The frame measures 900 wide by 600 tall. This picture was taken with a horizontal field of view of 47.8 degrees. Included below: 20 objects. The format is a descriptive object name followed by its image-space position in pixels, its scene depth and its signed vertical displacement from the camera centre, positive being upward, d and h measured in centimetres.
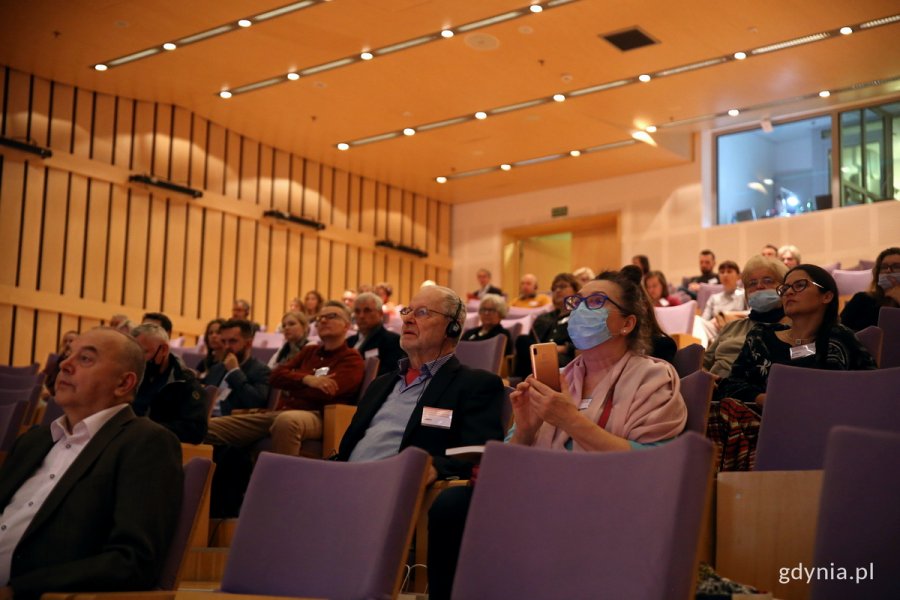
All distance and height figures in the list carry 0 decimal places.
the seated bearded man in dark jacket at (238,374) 536 -2
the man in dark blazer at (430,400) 314 -7
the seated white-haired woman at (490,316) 668 +41
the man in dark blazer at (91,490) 206 -27
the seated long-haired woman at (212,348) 608 +14
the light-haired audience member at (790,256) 806 +105
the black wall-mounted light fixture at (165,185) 1129 +208
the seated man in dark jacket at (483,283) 1159 +113
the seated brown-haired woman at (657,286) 804 +77
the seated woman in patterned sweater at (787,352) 327 +12
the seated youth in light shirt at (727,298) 744 +65
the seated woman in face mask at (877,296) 446 +41
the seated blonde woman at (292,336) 627 +23
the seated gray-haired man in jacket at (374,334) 549 +23
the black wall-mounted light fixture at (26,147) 1022 +221
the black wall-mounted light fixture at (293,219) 1276 +197
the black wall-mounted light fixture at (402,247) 1425 +183
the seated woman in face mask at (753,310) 414 +31
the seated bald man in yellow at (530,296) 1006 +84
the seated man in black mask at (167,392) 425 -10
